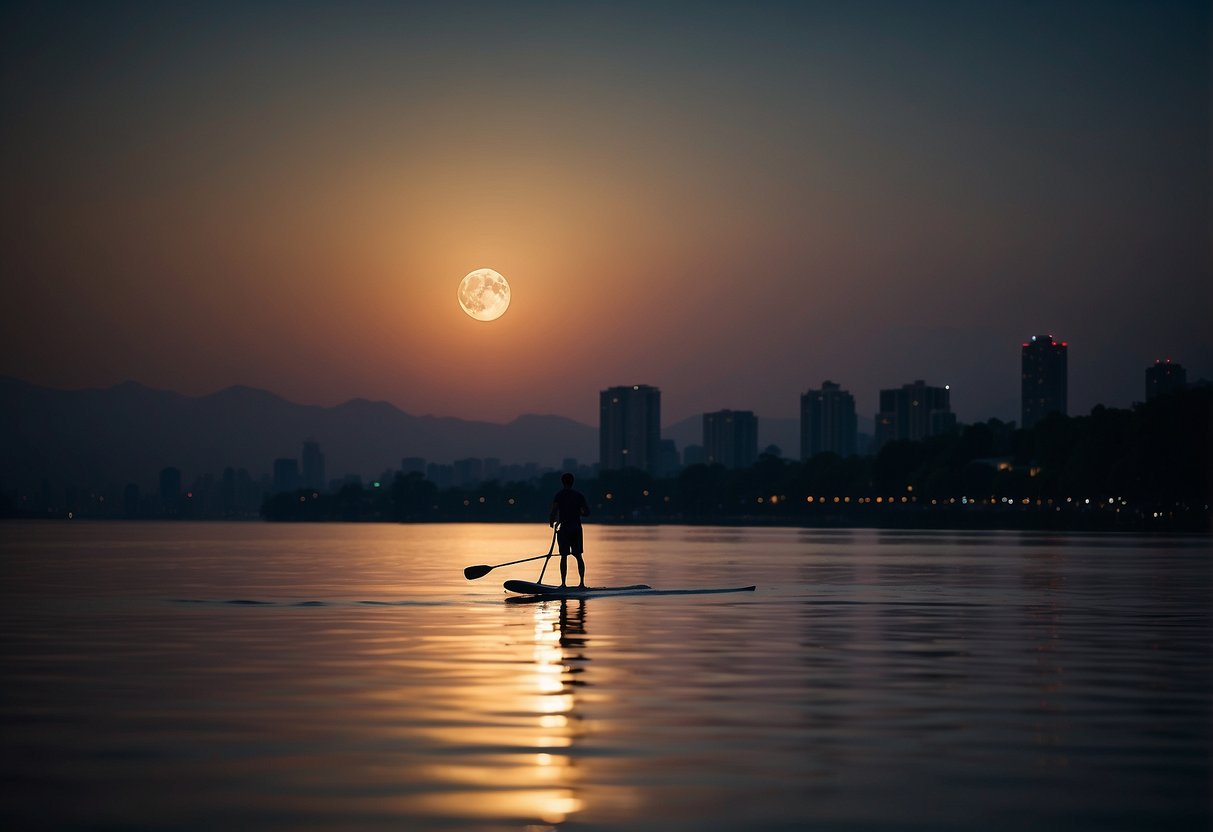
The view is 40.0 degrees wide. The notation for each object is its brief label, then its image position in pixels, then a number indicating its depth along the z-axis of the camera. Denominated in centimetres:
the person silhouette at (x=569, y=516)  3591
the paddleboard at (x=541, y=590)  3531
